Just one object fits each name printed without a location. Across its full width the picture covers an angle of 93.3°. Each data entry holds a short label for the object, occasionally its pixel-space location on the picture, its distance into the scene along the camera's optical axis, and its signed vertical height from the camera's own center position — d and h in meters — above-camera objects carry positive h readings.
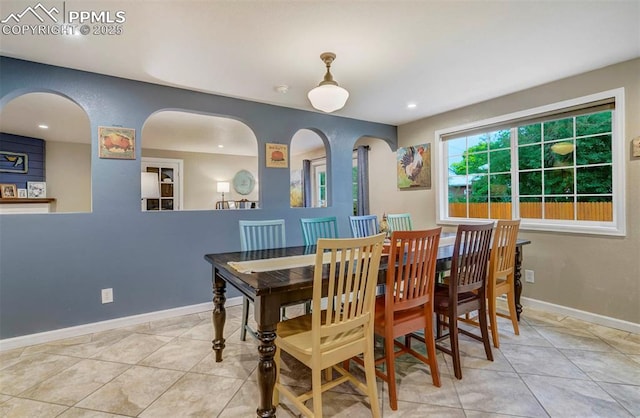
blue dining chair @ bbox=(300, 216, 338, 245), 2.87 -0.18
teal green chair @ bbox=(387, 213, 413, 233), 3.41 -0.14
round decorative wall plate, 7.42 +0.73
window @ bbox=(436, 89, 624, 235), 2.84 +0.46
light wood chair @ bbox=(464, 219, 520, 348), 2.38 -0.51
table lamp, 6.84 +0.58
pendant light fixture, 2.23 +0.87
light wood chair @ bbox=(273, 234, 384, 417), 1.42 -0.60
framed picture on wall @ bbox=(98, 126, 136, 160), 2.77 +0.66
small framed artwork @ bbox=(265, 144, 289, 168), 3.65 +0.68
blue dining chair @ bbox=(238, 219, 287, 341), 2.58 -0.23
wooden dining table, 1.47 -0.42
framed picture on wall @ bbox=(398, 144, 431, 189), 4.38 +0.65
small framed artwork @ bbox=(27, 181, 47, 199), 5.04 +0.42
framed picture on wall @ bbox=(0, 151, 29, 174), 4.77 +0.84
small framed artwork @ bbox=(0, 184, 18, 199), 4.62 +0.36
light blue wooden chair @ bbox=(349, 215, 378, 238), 3.04 -0.16
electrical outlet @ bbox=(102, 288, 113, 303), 2.80 -0.77
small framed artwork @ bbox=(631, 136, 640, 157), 2.58 +0.52
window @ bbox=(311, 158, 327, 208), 6.70 +0.63
